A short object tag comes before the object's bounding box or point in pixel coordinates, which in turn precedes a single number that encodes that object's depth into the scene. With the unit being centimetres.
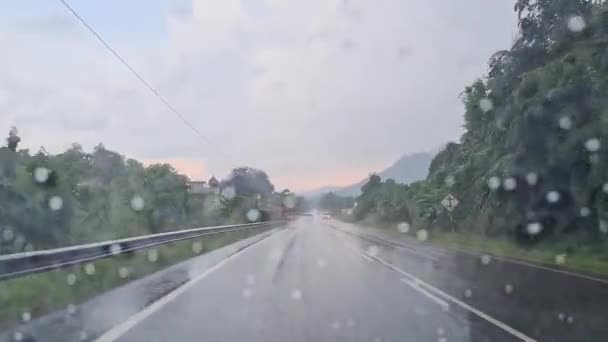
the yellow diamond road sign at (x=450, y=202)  3531
